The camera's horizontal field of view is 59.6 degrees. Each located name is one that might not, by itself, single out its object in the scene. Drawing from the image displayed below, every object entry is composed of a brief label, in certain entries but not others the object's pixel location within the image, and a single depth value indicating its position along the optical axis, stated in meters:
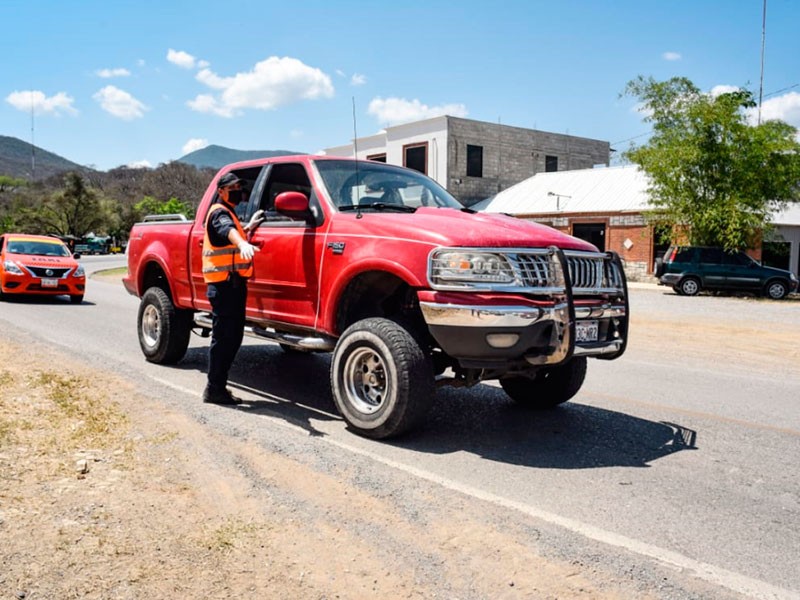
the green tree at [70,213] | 83.44
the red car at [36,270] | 15.86
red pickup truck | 4.66
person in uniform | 6.02
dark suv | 24.45
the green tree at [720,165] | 24.94
